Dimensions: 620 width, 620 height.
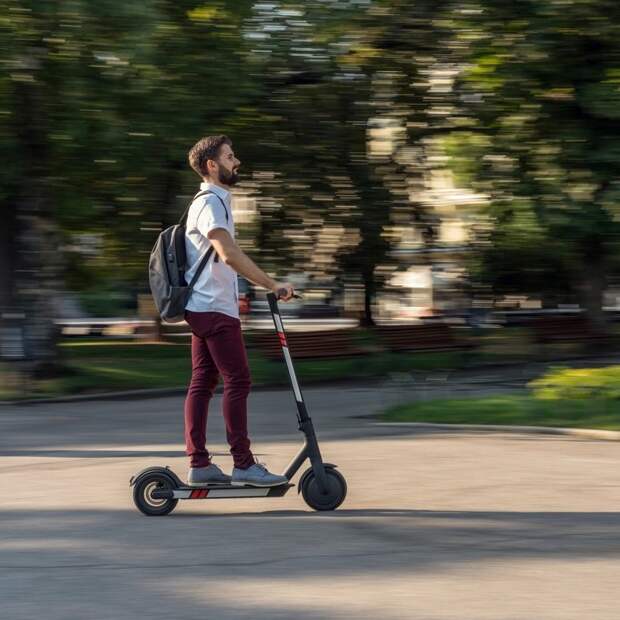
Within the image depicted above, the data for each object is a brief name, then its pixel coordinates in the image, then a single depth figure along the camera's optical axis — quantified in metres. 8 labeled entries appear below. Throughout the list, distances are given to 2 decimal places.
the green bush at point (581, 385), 12.19
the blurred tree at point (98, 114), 16.09
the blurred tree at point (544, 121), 19.41
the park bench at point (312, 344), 21.23
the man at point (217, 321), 7.12
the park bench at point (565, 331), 24.91
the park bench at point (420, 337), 23.06
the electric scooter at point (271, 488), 7.19
